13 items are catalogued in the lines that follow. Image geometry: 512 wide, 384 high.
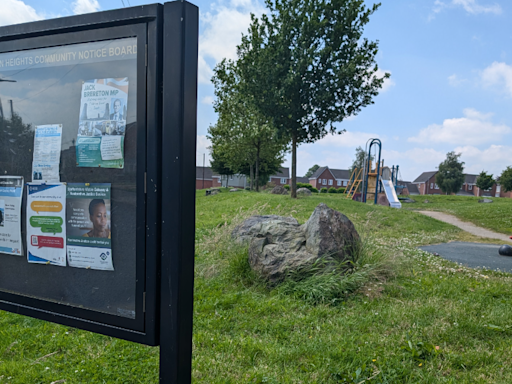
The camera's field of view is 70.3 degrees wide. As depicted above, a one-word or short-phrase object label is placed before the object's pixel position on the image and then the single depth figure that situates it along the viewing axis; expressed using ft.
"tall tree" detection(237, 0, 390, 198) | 60.59
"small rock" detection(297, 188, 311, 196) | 90.41
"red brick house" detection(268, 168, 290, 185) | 278.67
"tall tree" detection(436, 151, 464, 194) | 169.37
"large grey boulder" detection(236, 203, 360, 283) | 15.76
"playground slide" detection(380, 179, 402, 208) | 73.77
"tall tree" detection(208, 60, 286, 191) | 90.79
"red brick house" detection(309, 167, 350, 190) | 287.48
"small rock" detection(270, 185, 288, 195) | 96.58
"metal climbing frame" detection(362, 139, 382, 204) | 75.36
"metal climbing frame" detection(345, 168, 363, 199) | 84.75
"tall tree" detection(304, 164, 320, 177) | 331.47
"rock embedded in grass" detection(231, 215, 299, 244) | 18.88
